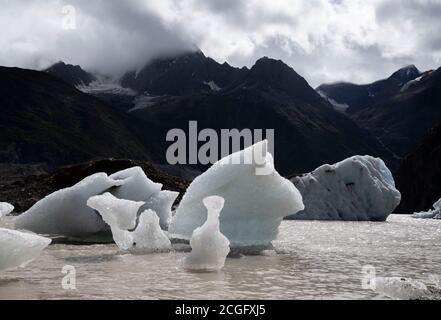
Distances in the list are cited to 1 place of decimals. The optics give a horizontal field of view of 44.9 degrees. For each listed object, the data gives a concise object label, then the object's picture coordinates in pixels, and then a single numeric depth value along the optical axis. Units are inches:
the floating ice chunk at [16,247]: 329.7
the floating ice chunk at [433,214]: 1978.8
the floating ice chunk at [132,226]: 520.1
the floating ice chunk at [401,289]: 296.4
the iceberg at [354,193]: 1583.4
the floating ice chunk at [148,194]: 704.4
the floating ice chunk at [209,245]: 401.1
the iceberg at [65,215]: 631.8
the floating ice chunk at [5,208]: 584.7
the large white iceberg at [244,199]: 566.3
